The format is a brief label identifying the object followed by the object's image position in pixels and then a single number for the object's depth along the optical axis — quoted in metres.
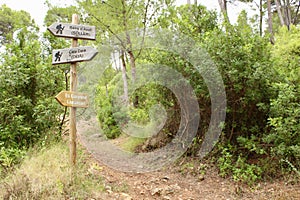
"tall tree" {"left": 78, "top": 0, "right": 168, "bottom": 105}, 8.81
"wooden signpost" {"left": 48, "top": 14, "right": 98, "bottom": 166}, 3.82
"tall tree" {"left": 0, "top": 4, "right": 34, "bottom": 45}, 14.28
